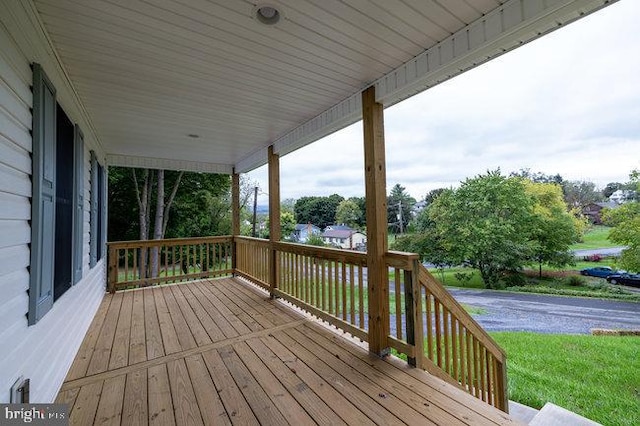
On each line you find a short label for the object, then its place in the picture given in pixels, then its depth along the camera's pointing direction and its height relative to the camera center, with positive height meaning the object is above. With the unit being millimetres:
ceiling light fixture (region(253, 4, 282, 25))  1606 +1267
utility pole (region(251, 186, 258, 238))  15878 +1101
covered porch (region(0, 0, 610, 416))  1608 +436
